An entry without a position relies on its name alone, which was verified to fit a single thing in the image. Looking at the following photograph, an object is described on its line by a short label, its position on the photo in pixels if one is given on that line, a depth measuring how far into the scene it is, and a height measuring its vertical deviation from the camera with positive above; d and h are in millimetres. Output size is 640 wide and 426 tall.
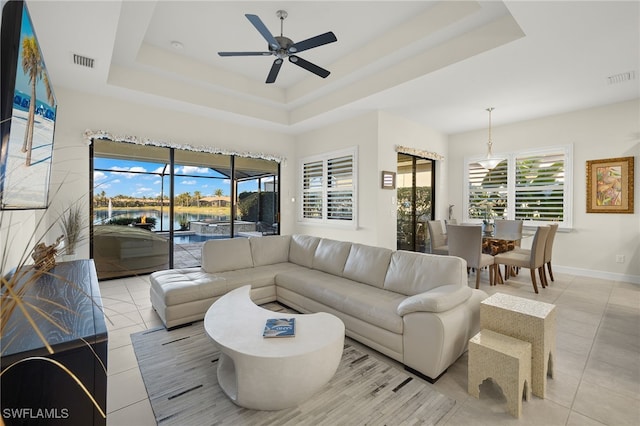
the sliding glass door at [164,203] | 4625 +131
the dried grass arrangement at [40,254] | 732 -293
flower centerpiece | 6172 +38
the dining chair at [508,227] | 5082 -291
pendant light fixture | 5070 +875
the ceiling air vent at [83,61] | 3245 +1722
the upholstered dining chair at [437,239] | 5007 -509
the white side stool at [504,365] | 1748 -985
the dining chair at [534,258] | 4082 -709
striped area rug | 1728 -1247
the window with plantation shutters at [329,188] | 5438 +455
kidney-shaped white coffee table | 1673 -898
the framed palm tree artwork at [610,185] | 4625 +430
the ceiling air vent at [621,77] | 3646 +1750
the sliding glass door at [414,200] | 6227 +236
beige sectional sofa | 2109 -785
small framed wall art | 5016 +544
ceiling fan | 2664 +1651
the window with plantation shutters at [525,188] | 5258 +463
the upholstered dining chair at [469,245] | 4125 -517
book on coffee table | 1905 -814
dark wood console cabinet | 987 -602
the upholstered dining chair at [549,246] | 4391 -545
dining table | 4539 -528
